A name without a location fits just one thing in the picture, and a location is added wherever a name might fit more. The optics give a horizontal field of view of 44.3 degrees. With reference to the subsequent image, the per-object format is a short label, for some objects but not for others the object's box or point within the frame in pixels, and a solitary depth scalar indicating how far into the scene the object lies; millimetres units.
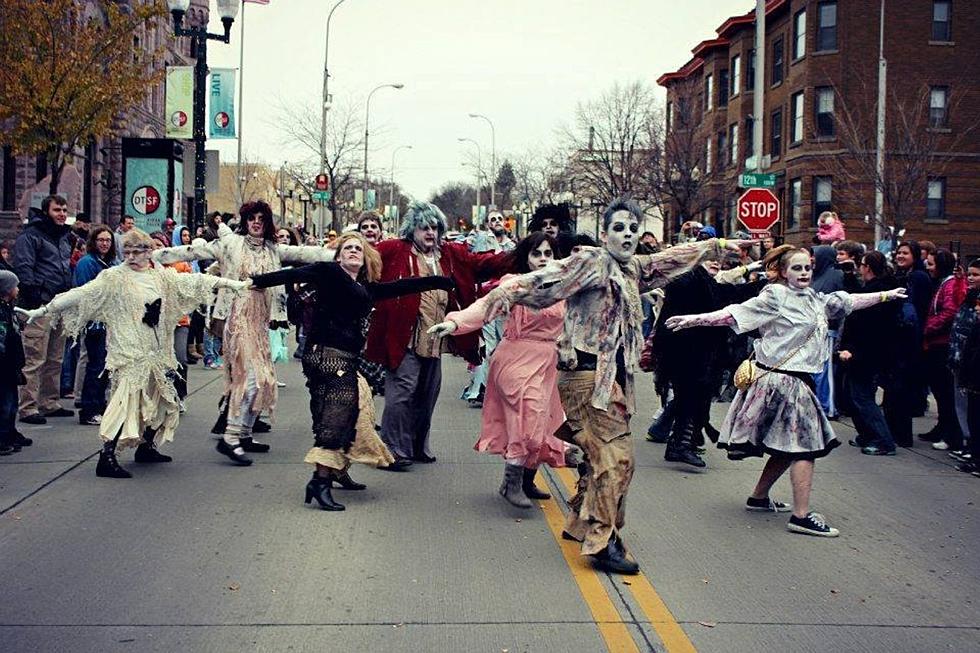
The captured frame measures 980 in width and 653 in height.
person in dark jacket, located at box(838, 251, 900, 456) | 11594
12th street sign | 22375
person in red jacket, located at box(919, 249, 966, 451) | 12078
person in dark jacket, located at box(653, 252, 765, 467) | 10492
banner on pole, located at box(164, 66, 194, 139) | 25641
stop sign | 22734
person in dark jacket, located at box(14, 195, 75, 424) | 12469
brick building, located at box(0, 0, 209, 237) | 25766
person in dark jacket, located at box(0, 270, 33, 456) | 10469
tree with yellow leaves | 22188
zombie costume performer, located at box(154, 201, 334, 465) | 10141
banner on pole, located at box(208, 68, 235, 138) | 26656
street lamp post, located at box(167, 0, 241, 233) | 19219
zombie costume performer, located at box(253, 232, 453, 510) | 8383
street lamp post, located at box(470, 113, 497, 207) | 80400
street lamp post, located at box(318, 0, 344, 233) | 41062
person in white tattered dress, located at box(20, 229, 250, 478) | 9477
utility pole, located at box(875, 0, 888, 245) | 33344
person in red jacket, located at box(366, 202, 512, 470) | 9859
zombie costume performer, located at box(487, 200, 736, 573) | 6836
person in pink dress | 8320
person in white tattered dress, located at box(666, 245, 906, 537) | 8117
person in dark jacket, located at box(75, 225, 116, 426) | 12234
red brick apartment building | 39125
